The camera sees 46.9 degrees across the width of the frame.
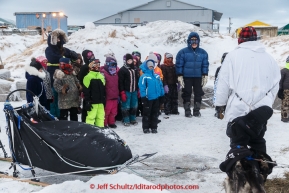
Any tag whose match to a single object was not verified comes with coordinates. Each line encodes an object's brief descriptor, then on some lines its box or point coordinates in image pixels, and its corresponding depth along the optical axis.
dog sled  3.60
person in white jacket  3.14
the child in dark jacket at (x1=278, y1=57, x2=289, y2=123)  7.10
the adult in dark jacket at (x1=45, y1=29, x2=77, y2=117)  6.61
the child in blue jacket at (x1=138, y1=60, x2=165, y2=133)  6.31
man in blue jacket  7.62
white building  32.25
